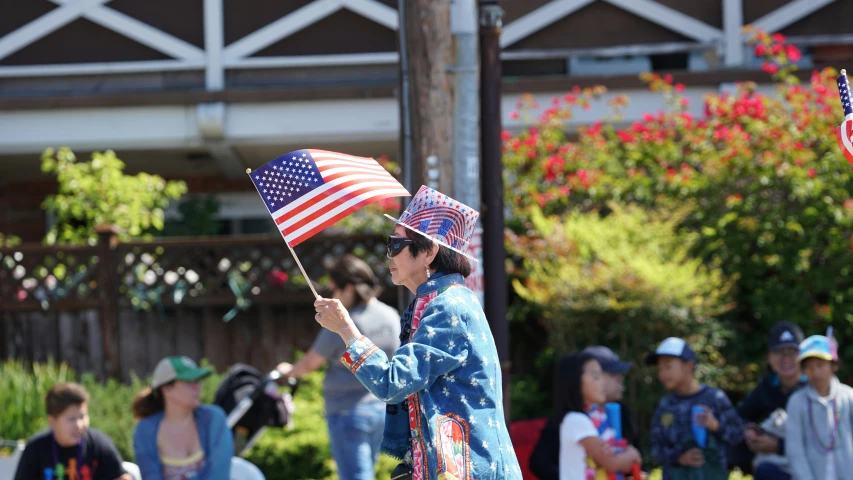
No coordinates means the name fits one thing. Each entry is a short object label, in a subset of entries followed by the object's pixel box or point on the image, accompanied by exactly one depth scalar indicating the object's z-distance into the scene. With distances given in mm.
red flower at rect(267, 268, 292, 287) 20406
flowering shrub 18766
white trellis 27141
